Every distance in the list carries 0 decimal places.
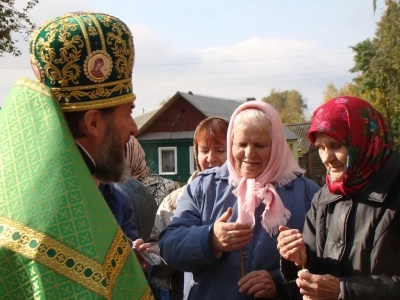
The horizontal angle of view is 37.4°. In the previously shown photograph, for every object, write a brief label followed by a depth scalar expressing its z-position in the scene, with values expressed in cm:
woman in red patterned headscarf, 280
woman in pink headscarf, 326
